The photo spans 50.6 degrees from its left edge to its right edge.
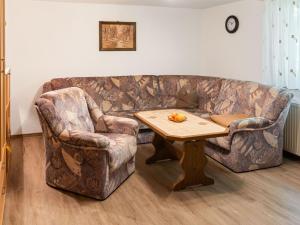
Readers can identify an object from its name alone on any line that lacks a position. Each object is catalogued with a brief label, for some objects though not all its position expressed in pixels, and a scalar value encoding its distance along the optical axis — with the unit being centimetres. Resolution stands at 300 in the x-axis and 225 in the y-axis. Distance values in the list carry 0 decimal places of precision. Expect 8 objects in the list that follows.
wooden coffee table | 292
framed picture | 518
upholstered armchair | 285
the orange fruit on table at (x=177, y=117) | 336
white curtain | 396
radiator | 384
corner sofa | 357
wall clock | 494
